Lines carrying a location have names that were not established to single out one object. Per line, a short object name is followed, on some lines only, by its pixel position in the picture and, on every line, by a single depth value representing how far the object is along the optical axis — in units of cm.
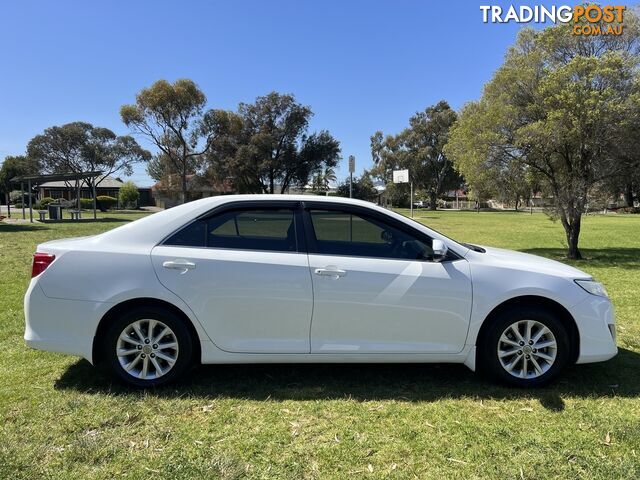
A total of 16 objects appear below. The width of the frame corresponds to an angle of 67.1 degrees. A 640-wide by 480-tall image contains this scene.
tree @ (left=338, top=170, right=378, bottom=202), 7421
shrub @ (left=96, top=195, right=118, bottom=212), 5700
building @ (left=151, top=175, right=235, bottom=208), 5184
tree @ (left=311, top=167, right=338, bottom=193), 5444
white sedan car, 389
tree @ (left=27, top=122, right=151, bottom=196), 4312
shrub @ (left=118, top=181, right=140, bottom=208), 6288
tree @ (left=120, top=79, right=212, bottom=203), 4266
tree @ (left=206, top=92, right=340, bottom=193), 4731
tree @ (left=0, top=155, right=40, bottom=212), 6923
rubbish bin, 3060
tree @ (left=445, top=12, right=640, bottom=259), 1136
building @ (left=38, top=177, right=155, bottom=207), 6500
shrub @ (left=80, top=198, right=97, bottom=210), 5654
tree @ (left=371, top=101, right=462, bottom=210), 6688
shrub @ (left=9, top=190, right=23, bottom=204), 6612
